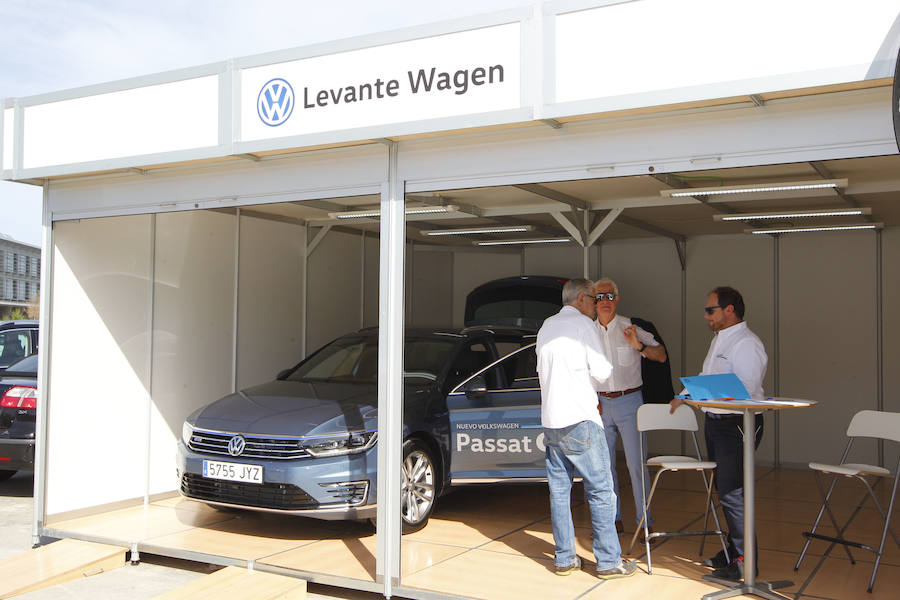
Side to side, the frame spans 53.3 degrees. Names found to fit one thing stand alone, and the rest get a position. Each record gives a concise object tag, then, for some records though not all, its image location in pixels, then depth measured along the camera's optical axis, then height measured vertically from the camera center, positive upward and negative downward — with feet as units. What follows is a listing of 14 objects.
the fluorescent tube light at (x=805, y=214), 27.27 +3.77
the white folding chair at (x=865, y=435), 18.04 -2.14
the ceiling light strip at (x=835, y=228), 31.01 +3.82
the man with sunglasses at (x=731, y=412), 17.65 -1.55
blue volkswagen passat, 20.59 -2.39
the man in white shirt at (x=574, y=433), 17.89 -2.00
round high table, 16.52 -3.61
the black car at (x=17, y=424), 28.12 -2.96
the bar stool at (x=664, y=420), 20.17 -1.95
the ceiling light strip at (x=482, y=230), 32.32 +3.81
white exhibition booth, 14.82 +3.47
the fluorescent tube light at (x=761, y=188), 21.94 +3.75
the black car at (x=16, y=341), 32.96 -0.40
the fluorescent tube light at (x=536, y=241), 35.95 +3.79
